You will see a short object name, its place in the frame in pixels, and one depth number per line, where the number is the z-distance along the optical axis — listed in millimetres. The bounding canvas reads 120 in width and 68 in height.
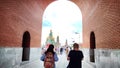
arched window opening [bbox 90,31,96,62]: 5996
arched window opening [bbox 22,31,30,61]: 5951
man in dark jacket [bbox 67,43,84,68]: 2381
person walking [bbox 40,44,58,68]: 2481
